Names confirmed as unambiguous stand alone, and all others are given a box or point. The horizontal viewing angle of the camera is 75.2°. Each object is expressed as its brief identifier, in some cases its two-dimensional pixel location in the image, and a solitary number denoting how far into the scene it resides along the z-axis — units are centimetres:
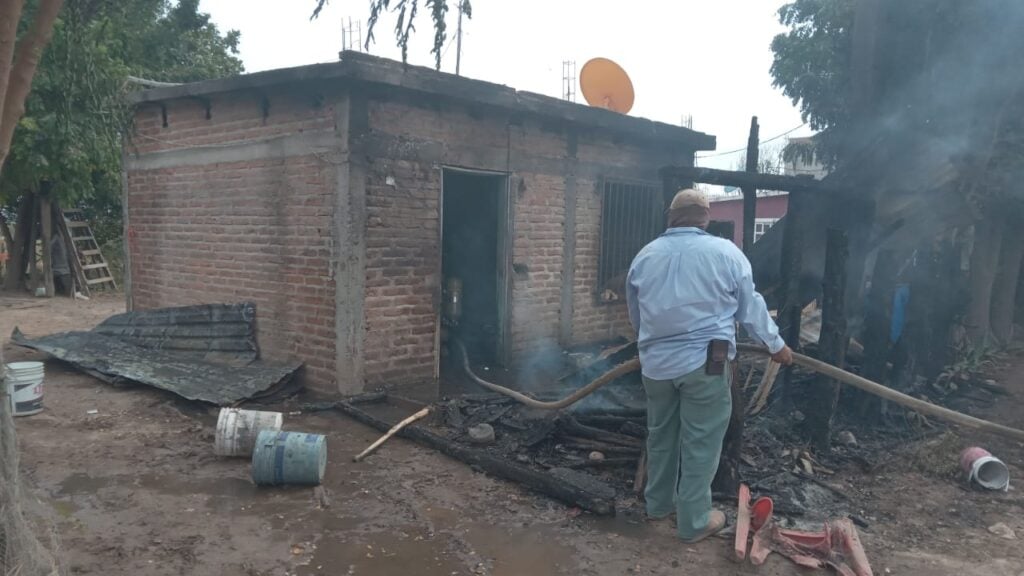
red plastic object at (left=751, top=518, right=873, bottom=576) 380
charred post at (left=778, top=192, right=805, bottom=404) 586
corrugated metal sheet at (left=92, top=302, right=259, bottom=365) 787
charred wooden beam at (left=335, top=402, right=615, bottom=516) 456
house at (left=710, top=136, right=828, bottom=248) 2645
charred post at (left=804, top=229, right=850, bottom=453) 535
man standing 399
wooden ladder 1702
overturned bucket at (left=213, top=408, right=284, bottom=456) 542
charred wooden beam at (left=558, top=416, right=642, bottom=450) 541
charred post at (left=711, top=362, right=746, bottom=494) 471
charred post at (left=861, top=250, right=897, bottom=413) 630
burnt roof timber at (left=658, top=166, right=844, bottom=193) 580
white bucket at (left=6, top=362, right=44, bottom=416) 625
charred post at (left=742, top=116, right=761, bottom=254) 653
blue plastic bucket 484
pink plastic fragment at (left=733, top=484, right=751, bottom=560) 389
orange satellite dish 933
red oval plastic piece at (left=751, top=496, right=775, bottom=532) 411
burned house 697
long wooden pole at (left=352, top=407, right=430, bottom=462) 554
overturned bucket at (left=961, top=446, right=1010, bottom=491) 511
